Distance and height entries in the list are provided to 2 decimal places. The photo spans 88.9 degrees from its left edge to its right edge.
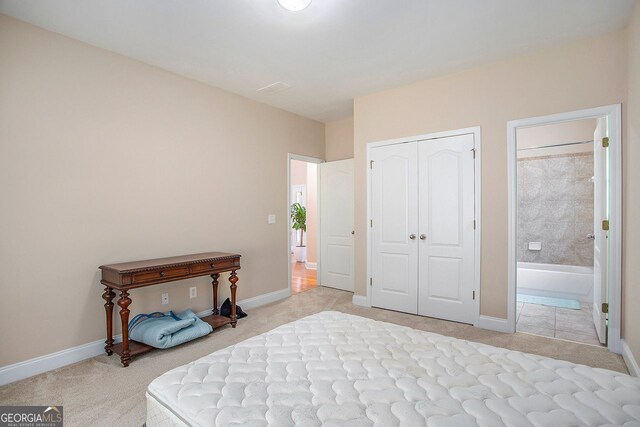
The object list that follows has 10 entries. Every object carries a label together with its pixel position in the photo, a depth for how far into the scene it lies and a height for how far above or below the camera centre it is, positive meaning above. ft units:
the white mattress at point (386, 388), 3.72 -2.35
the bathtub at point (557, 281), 14.92 -3.33
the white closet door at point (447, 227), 11.67 -0.59
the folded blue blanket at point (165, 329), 9.45 -3.50
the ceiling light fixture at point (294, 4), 7.24 +4.67
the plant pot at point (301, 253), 26.94 -3.37
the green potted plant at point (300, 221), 26.32 -0.73
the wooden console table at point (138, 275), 8.77 -1.85
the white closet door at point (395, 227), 12.92 -0.62
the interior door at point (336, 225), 16.97 -0.66
